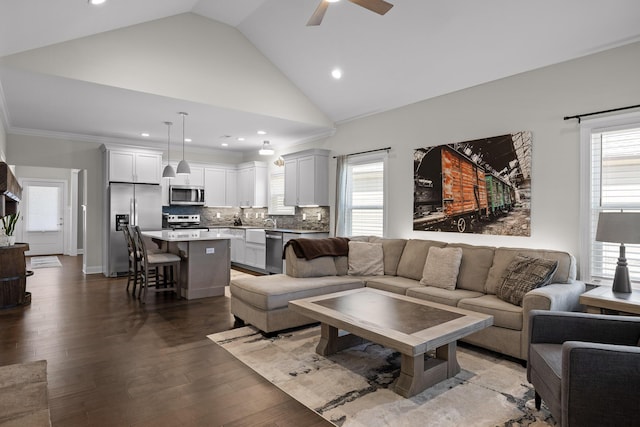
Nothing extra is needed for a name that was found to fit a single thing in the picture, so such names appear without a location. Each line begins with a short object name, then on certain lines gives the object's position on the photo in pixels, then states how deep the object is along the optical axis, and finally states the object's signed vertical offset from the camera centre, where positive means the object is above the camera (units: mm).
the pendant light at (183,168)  6102 +637
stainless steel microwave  8258 +279
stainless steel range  8281 -328
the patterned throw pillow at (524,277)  3350 -594
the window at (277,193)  8156 +341
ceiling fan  2934 +1629
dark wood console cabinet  4773 -918
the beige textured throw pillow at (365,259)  4844 -642
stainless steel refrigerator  7066 -142
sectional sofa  3238 -790
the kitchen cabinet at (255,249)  7336 -807
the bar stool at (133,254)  5629 -723
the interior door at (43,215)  10438 -270
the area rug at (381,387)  2361 -1293
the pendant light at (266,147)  6988 +1336
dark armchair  1758 -834
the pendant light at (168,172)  6230 +584
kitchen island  5414 -818
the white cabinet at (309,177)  6730 +577
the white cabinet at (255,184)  8477 +558
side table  2812 -683
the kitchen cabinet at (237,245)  8016 -808
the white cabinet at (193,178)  8352 +665
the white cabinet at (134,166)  7152 +793
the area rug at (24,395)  1659 -1023
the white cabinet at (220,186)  8758 +511
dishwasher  6828 -779
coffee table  2518 -826
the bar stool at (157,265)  5145 -833
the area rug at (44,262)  8539 -1358
